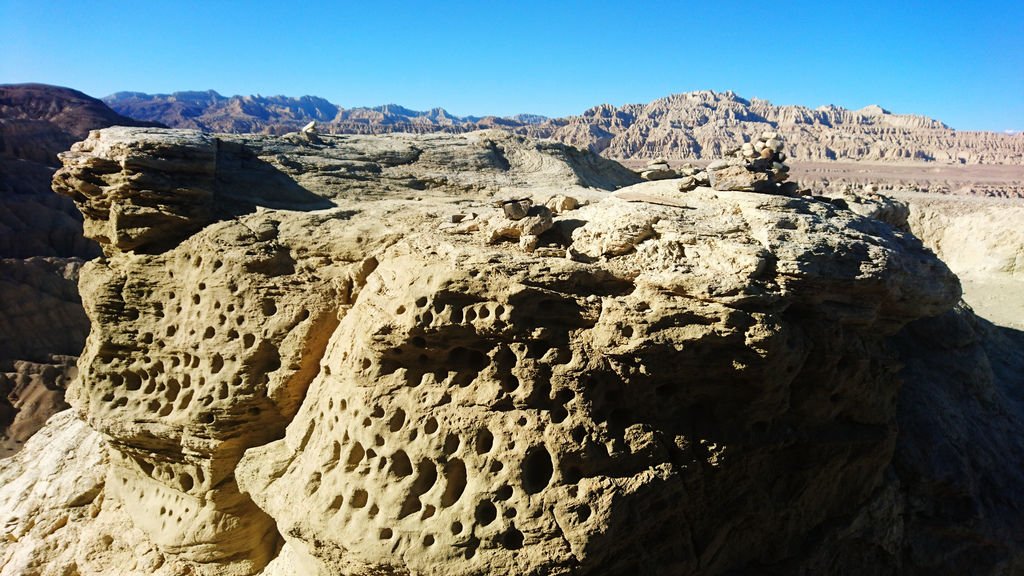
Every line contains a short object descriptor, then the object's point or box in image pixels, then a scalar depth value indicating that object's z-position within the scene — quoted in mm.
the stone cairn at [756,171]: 5523
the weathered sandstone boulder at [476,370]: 4227
